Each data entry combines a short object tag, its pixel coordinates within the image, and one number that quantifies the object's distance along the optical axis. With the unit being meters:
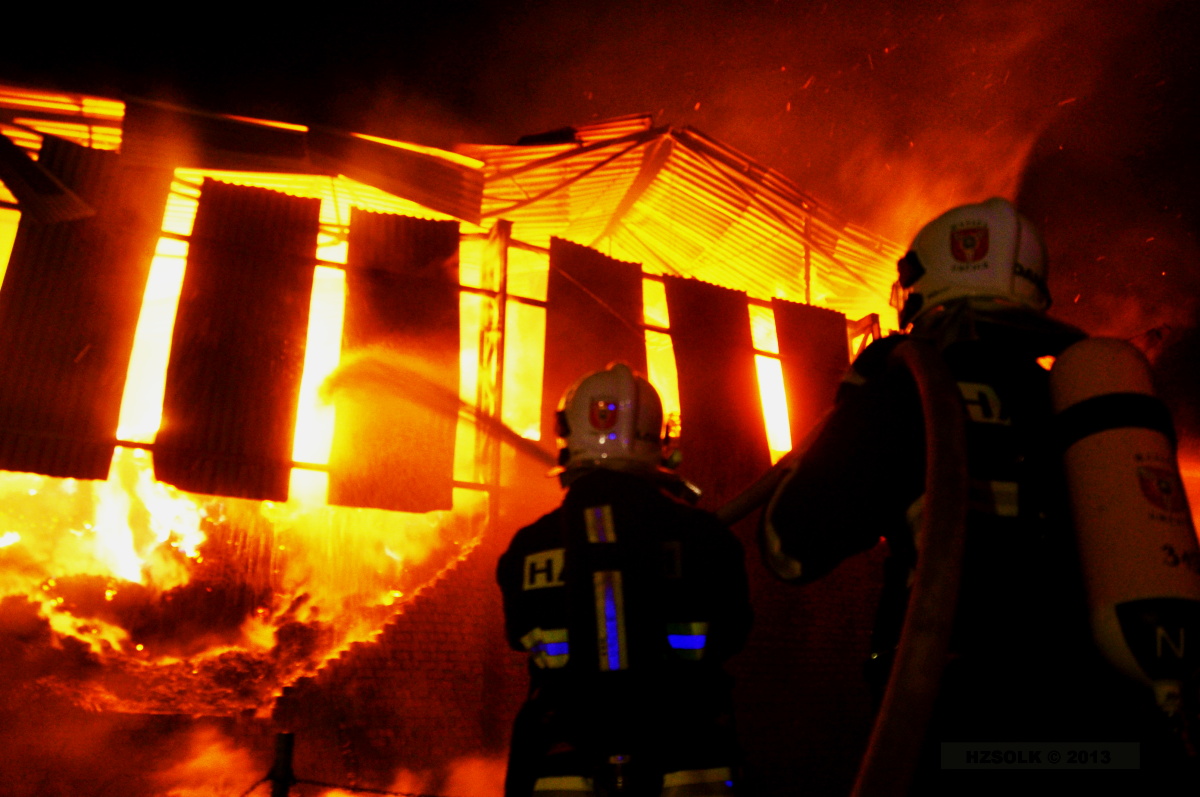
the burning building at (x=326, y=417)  6.89
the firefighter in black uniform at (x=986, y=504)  1.70
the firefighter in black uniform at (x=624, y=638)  2.40
